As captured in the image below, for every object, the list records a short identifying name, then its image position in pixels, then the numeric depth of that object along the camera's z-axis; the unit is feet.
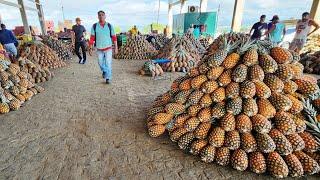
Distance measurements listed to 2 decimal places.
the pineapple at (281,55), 8.43
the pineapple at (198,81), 8.93
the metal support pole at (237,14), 42.88
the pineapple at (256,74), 8.20
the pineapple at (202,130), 8.57
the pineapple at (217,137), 8.00
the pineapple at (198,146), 8.46
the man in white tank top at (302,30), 24.36
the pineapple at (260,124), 7.64
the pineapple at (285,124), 7.66
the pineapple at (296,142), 7.52
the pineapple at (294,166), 7.23
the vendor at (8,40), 27.09
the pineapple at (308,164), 7.28
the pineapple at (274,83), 8.19
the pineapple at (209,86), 8.66
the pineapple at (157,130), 9.82
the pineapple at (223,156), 7.91
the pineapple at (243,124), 7.81
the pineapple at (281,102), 7.95
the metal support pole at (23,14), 60.45
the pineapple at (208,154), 8.09
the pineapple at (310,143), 7.63
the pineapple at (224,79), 8.56
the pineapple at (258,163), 7.43
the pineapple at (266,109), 7.97
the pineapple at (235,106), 8.17
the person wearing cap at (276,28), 26.53
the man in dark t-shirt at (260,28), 26.68
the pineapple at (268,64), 8.25
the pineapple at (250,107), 8.00
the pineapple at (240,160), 7.56
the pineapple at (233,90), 8.29
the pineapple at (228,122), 8.02
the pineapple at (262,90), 8.08
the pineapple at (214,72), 8.70
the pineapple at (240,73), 8.31
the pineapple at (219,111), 8.40
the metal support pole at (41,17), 79.42
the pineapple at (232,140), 7.79
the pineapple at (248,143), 7.64
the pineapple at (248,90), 8.09
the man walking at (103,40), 18.45
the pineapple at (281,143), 7.42
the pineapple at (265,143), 7.41
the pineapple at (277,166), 7.17
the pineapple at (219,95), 8.47
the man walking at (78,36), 30.50
